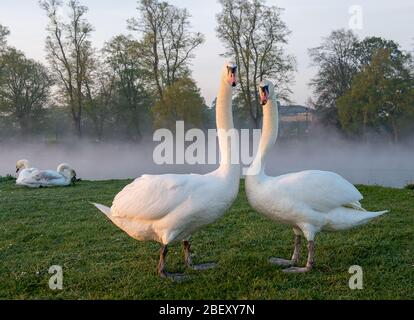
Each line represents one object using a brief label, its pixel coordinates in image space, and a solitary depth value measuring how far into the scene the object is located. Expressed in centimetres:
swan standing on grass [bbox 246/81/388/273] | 477
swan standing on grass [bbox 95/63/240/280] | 453
